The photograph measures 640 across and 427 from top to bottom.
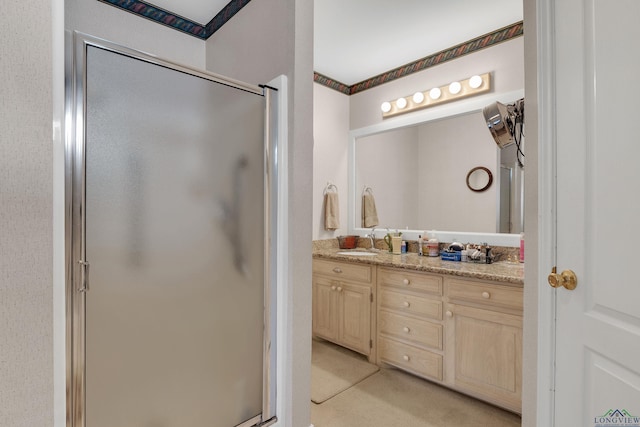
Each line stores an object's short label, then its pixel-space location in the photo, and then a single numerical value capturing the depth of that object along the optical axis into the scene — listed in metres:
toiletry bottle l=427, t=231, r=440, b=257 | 2.64
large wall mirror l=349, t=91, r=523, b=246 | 2.43
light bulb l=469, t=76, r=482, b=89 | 2.47
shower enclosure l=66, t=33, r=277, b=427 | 1.10
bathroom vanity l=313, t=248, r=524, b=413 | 1.81
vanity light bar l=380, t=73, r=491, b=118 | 2.48
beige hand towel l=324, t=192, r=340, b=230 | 3.17
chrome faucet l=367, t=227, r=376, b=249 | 3.17
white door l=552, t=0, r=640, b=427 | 0.89
